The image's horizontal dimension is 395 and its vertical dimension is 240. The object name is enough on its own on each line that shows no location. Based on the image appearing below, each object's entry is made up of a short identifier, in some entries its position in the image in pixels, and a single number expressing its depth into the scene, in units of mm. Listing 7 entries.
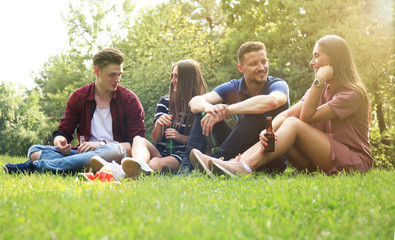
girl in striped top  5539
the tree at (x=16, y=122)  13641
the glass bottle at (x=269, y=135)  4191
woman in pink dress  4270
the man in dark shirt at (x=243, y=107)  4672
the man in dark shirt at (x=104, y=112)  5715
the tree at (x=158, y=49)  16906
